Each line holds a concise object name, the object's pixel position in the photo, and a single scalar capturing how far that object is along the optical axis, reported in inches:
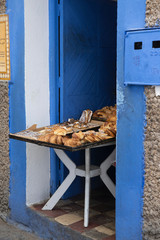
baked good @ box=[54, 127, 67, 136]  152.3
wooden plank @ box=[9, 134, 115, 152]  138.1
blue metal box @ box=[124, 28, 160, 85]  118.0
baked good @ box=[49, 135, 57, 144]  146.9
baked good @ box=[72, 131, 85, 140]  145.2
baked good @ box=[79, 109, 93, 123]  175.8
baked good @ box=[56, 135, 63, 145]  146.1
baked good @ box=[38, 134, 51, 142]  149.3
